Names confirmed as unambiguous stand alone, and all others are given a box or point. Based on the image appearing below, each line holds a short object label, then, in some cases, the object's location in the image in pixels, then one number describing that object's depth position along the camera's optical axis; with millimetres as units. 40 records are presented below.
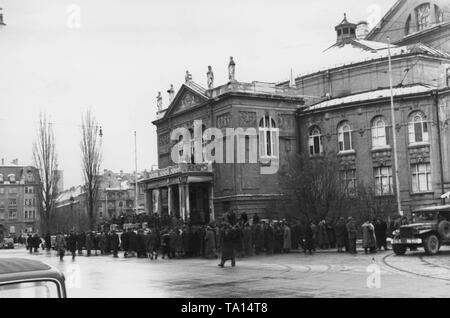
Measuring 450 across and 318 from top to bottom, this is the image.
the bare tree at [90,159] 46281
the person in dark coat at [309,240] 27109
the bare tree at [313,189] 36344
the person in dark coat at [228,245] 21078
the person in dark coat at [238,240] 22944
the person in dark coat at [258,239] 28234
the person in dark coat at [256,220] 31569
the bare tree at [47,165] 46000
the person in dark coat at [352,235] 25703
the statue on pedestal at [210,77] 48403
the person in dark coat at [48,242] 46281
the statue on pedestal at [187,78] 51219
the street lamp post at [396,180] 39091
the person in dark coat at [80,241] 37594
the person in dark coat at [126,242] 31531
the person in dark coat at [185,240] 27891
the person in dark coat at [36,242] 46438
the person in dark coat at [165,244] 28334
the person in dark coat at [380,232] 27406
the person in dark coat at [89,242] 35450
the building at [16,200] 114156
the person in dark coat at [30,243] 46531
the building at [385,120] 43312
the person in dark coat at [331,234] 29656
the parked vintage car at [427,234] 23469
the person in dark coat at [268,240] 28469
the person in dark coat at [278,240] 28631
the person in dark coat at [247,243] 27281
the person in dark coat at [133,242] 30408
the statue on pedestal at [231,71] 46262
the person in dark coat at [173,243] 27984
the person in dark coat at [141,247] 29781
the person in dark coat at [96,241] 36312
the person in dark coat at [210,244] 26703
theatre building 45688
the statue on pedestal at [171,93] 55750
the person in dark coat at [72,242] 32656
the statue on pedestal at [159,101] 58288
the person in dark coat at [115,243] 31891
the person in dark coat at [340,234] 27375
